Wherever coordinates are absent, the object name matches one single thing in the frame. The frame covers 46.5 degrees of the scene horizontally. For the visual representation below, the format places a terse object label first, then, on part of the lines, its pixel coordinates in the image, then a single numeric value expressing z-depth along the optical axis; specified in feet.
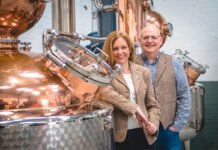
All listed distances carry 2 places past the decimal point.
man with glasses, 6.75
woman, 5.27
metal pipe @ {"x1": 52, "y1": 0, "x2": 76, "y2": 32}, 6.24
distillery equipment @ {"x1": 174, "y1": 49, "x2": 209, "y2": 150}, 9.75
